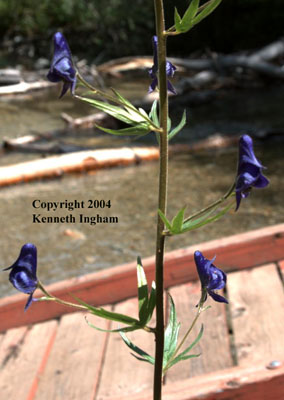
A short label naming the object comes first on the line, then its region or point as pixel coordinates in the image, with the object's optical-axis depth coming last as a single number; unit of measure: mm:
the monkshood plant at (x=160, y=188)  949
